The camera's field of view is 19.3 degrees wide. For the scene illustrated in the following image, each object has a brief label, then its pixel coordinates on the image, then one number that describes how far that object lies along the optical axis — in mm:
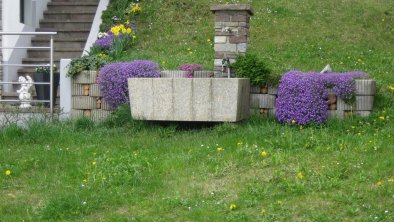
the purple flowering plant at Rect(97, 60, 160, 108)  15844
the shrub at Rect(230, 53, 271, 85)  15381
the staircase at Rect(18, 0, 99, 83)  22552
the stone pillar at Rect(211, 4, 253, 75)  15932
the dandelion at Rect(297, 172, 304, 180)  10995
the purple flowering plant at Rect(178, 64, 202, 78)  16282
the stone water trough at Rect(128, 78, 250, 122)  14467
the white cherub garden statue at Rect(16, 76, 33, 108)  17221
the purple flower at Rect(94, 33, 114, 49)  21488
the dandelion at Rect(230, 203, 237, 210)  10075
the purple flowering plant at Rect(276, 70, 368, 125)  14518
